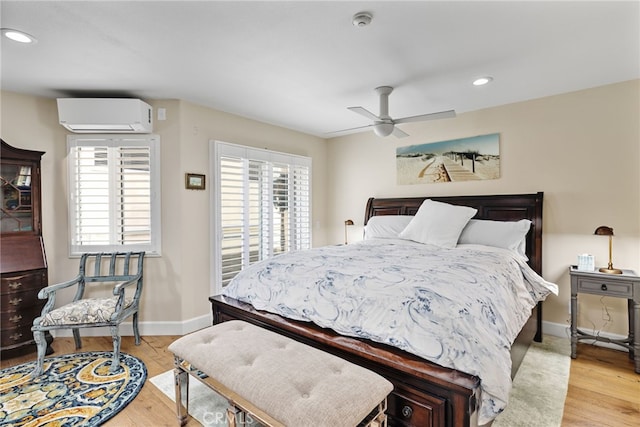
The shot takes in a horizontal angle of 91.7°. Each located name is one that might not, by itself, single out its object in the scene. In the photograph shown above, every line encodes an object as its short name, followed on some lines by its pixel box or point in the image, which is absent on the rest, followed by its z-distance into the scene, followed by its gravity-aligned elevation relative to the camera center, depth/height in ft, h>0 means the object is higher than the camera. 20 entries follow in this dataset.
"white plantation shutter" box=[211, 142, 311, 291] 12.24 +0.27
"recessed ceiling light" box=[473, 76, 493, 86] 9.24 +3.94
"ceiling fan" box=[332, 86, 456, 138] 9.14 +2.83
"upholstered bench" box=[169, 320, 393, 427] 4.26 -2.63
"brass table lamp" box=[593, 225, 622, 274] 8.90 -0.70
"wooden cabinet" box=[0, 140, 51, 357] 8.96 -1.10
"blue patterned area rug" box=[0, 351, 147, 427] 6.54 -4.26
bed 4.60 -2.69
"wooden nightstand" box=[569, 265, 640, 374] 8.33 -2.32
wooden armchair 8.48 -2.66
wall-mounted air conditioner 9.69 +3.18
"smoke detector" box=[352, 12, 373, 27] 6.12 +3.86
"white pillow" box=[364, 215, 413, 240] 12.64 -0.61
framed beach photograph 11.89 +2.08
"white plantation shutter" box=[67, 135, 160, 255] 10.72 +0.70
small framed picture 11.28 +1.16
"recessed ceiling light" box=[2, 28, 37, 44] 6.54 +3.86
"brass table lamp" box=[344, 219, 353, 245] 15.34 -0.62
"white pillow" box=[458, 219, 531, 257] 10.02 -0.77
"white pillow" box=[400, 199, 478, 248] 10.53 -0.46
